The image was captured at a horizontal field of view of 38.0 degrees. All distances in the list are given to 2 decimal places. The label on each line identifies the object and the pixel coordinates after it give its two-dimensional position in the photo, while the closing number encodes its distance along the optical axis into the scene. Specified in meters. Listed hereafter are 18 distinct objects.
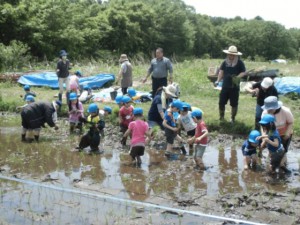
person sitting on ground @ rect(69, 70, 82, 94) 13.84
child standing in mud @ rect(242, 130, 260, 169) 8.03
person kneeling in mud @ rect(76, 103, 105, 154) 9.75
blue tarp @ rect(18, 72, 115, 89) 17.89
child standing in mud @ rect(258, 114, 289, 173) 7.59
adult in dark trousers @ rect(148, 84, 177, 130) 9.65
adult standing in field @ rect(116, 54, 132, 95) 13.73
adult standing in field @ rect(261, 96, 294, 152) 7.93
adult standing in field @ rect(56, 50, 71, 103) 14.01
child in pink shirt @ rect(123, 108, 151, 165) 8.59
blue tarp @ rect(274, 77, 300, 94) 15.28
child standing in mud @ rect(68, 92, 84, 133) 11.45
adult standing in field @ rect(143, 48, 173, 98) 12.09
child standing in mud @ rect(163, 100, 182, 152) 8.97
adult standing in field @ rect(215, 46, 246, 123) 10.89
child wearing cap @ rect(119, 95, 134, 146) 10.17
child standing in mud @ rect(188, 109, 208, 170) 8.19
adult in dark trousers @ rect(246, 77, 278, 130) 9.19
